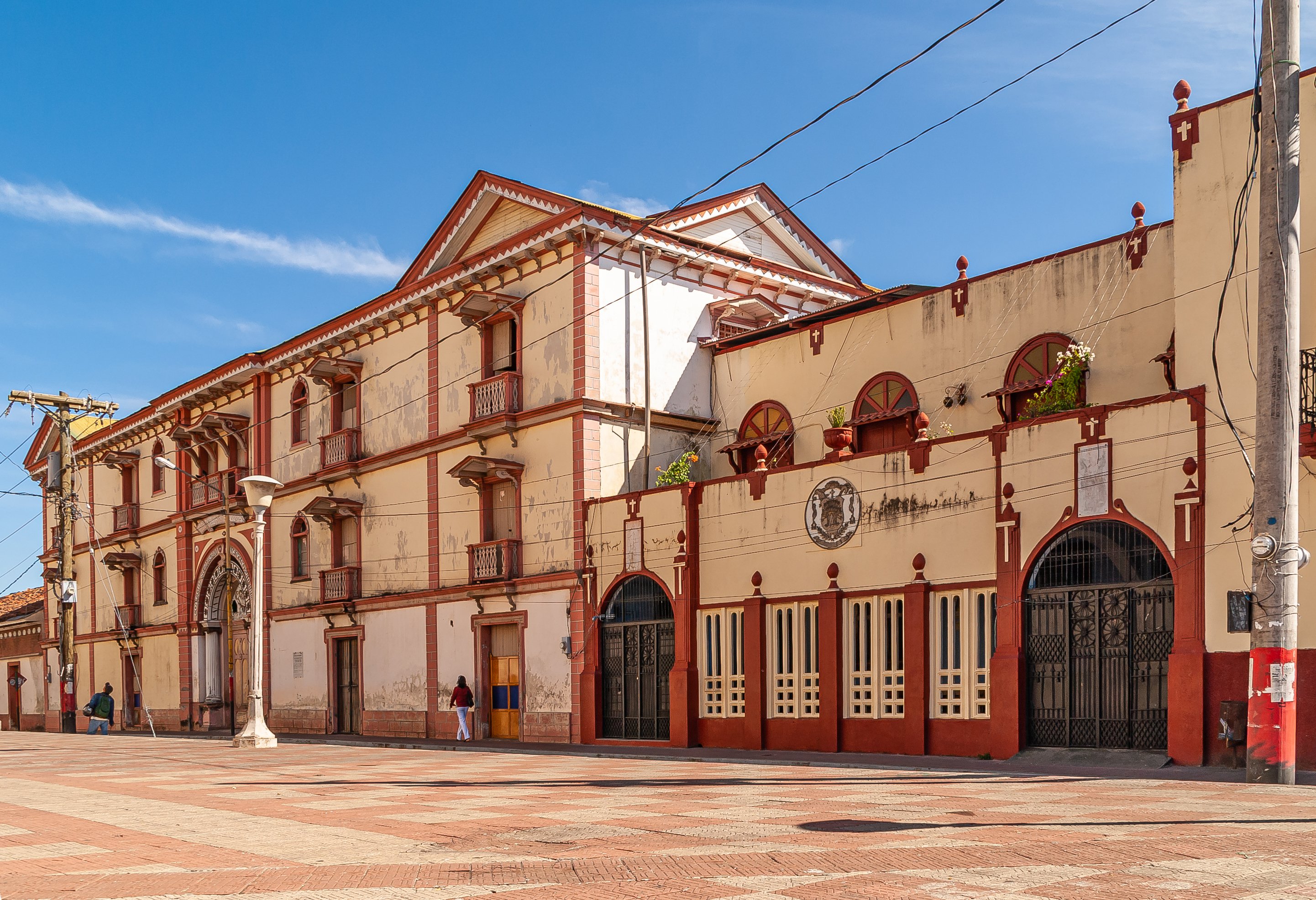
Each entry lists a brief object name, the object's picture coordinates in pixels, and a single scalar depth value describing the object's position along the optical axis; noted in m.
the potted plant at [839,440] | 22.41
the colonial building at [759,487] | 17.86
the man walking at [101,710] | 39.53
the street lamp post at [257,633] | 24.12
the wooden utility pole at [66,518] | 39.00
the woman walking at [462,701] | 28.33
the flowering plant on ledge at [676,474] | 26.22
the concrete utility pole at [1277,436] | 12.85
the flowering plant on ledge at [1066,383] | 20.80
